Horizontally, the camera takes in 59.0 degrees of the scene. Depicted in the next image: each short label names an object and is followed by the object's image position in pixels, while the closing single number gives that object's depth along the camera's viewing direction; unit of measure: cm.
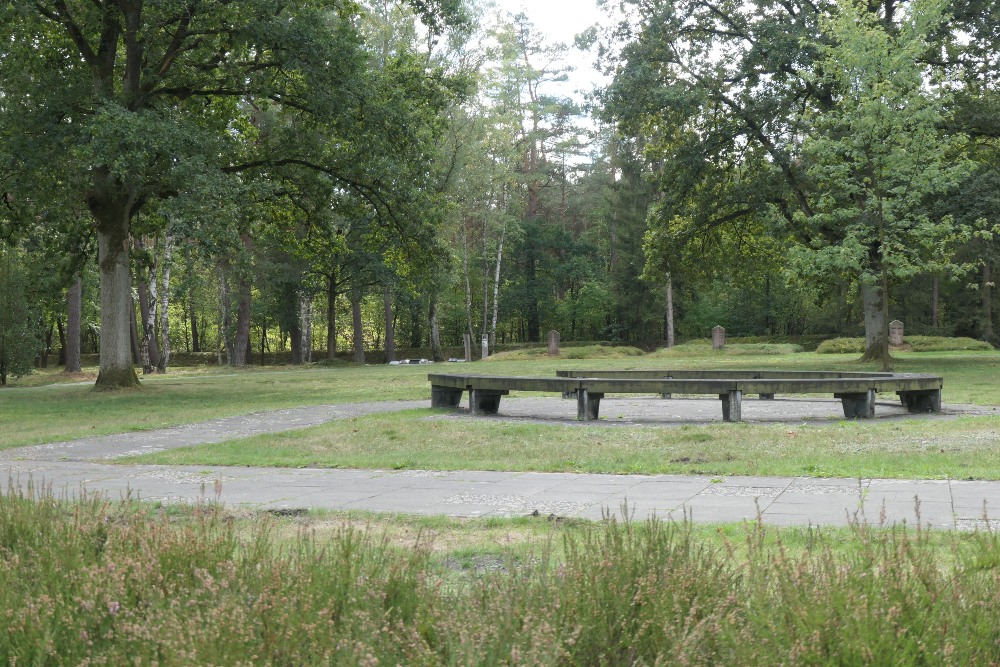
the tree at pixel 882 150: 2162
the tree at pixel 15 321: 2992
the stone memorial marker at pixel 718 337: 4616
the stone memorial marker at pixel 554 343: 4431
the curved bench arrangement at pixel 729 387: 1159
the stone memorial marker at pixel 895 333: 4281
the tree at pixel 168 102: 1816
